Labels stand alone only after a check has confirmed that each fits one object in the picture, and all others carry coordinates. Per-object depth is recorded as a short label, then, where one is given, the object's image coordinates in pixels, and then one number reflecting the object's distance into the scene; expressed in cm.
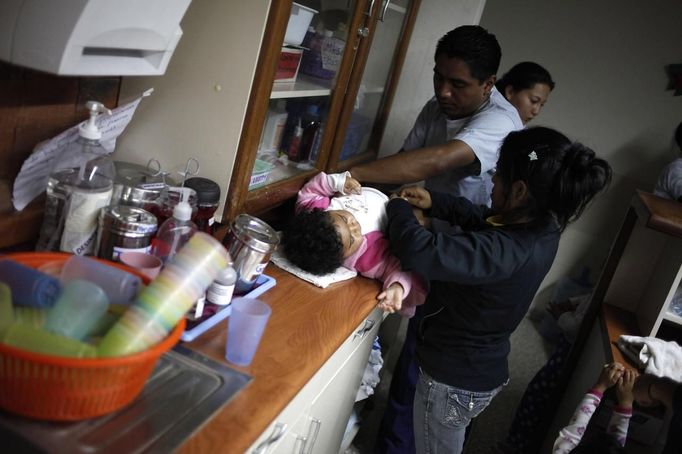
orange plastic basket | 74
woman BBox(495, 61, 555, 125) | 257
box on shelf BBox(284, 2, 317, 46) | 158
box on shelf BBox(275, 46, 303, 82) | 160
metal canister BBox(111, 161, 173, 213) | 123
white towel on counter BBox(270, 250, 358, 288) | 151
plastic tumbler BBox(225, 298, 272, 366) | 105
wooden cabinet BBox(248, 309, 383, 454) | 114
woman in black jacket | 141
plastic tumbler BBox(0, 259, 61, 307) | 83
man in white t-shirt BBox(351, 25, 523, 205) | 187
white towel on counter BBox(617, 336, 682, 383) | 161
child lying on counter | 150
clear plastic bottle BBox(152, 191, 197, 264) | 116
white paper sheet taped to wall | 117
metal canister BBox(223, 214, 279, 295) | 128
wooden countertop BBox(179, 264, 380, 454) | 91
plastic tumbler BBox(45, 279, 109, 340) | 81
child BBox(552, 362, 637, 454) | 160
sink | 78
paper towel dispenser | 90
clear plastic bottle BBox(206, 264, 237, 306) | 120
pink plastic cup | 107
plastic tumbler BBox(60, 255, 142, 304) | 92
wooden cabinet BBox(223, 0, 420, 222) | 137
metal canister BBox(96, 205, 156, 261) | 109
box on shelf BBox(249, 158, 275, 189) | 156
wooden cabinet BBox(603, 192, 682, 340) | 178
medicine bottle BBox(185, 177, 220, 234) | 132
